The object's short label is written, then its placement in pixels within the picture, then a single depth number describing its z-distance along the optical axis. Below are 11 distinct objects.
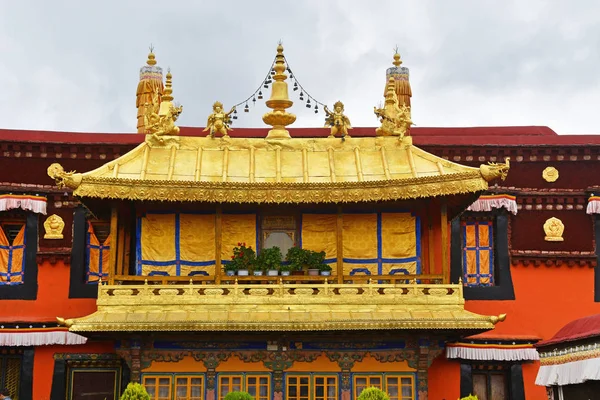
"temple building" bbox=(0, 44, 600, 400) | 23.23
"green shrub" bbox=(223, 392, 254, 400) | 20.81
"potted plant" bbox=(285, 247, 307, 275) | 24.31
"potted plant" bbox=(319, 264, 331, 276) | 24.22
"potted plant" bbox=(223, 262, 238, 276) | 24.12
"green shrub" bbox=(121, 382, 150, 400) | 20.25
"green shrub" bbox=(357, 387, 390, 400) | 20.16
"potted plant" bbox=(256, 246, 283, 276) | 24.23
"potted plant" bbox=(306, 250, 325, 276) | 24.38
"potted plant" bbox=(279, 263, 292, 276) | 24.05
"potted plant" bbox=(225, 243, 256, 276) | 24.22
